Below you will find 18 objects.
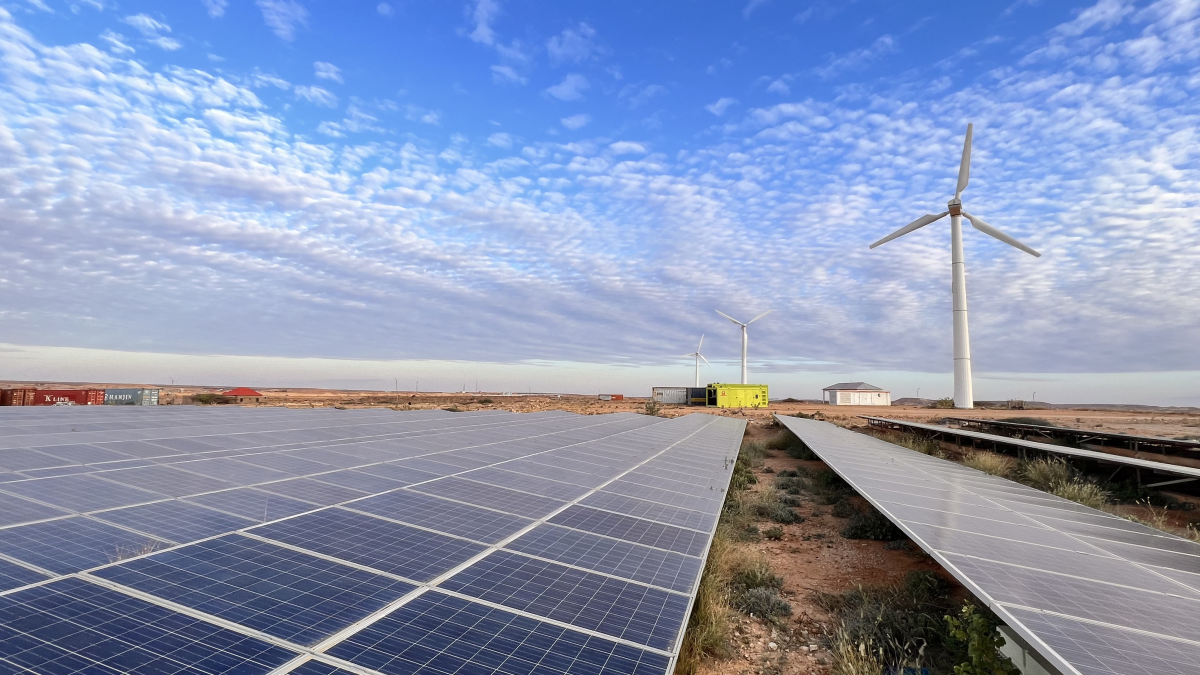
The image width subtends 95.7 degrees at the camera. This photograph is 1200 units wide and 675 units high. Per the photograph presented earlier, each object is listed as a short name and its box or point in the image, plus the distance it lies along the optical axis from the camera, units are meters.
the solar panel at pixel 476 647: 4.53
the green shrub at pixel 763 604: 10.93
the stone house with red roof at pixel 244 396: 80.19
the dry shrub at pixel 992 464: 25.20
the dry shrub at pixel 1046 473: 23.03
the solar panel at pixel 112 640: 4.01
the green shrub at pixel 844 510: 19.90
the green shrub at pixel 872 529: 16.59
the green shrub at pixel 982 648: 6.86
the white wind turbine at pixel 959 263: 64.12
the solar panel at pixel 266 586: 4.94
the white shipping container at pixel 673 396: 118.20
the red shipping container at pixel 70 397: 55.87
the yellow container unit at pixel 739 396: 101.75
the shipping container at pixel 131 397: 60.06
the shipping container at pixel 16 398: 50.09
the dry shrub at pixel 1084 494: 19.02
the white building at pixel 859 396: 123.75
